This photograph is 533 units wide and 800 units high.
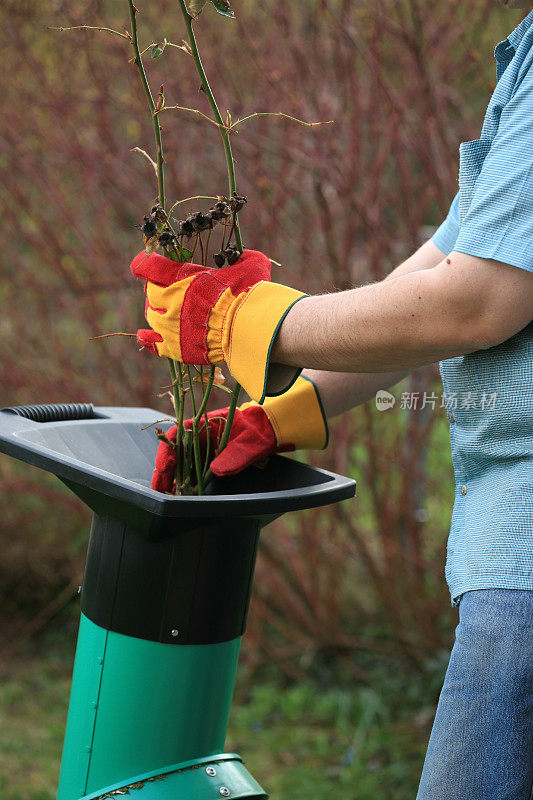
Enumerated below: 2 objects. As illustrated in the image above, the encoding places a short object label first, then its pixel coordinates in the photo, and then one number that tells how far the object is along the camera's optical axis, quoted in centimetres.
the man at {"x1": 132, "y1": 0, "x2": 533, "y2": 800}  255
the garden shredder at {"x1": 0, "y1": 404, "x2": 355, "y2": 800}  272
